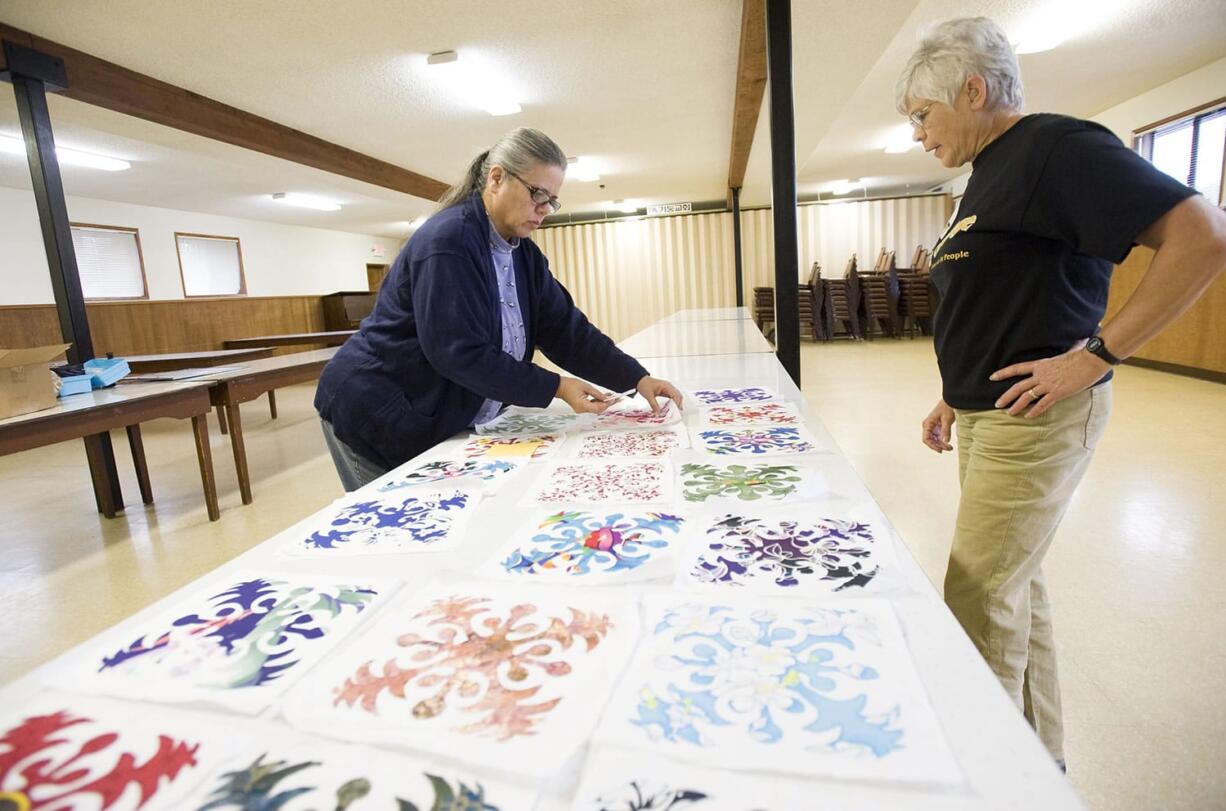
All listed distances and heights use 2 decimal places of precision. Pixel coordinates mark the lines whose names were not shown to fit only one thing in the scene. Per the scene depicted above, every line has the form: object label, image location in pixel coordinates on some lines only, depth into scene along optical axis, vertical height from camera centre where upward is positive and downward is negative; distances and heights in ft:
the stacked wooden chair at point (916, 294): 34.09 -1.05
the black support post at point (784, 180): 9.00 +1.44
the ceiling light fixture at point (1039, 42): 15.42 +5.33
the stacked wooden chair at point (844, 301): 34.45 -1.12
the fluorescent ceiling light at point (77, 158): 17.28 +5.07
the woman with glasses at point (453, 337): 4.68 -0.22
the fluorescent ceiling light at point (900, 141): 24.17 +5.25
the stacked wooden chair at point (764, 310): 38.11 -1.46
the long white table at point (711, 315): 18.90 -0.81
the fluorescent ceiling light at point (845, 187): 36.55 +5.23
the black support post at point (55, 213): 11.62 +2.24
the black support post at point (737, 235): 28.02 +2.20
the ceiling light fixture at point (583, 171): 25.73 +5.23
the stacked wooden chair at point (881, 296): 34.09 -1.00
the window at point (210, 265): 29.57 +2.70
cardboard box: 8.87 -0.61
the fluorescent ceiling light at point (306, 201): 27.98 +5.09
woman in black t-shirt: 3.25 -0.18
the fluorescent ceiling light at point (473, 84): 14.19 +5.21
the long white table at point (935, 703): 1.47 -1.14
